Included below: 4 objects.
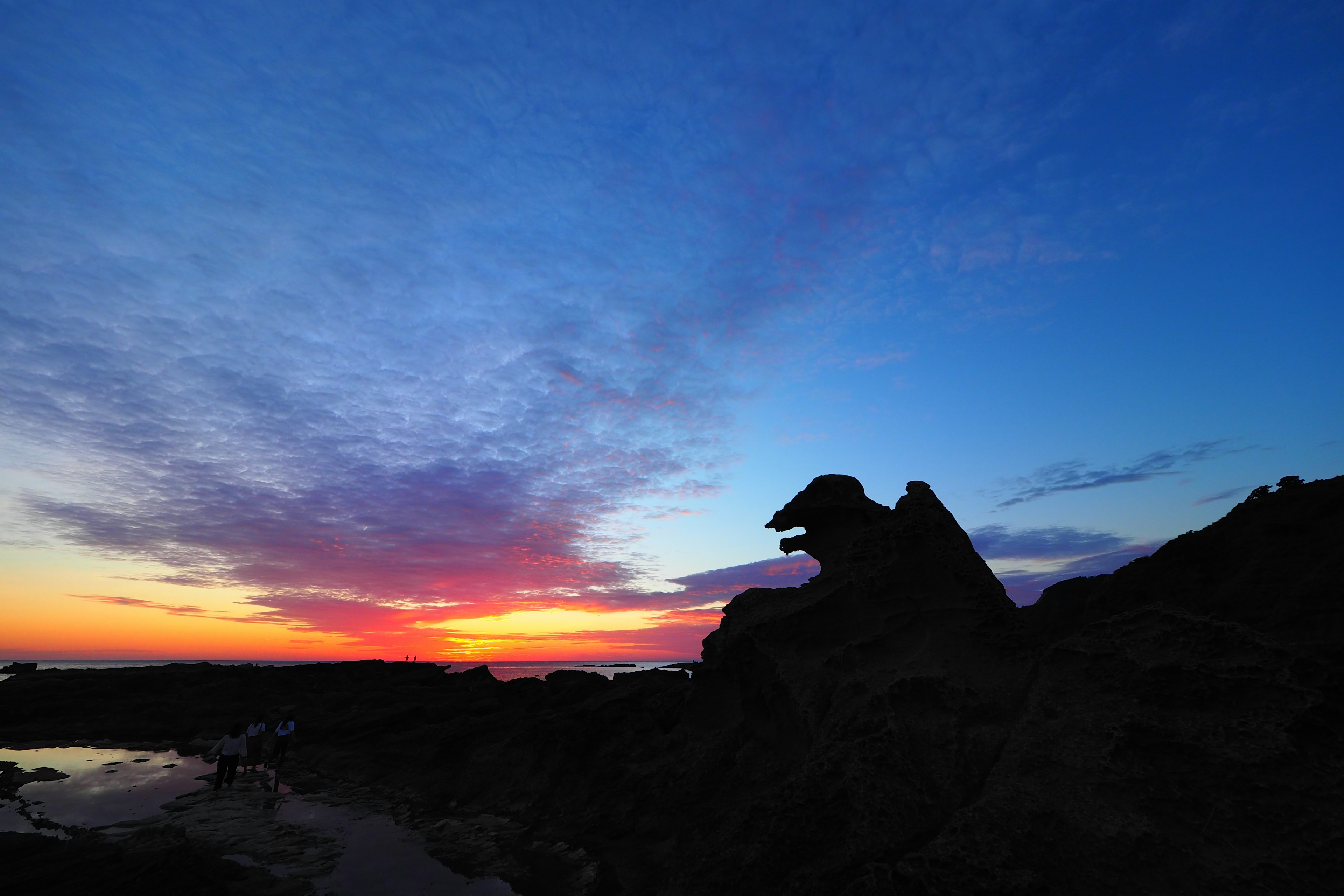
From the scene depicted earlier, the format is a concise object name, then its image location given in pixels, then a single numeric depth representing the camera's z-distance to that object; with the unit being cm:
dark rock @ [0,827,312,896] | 868
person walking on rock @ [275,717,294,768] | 1858
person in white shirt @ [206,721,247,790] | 1680
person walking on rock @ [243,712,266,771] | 1972
